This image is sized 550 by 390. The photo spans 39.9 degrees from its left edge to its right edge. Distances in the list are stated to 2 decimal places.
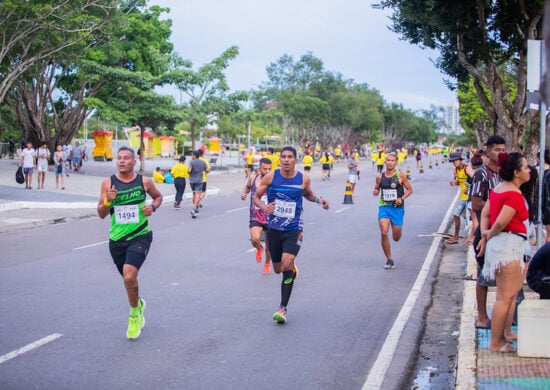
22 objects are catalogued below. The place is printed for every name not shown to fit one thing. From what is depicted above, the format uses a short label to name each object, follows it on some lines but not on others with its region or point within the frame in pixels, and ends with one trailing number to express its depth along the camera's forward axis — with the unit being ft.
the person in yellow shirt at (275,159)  81.06
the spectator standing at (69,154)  144.15
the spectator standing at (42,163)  88.58
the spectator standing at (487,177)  26.82
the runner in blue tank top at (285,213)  26.37
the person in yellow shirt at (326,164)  135.89
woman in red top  20.72
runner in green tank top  23.73
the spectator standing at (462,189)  49.65
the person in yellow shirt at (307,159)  117.58
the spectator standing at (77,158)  139.33
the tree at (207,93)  139.74
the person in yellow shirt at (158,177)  107.24
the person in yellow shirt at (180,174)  71.61
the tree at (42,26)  93.61
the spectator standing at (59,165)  92.89
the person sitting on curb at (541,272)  20.63
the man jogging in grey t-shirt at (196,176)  66.43
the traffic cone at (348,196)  82.64
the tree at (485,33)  55.36
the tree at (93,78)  132.57
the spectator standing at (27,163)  86.41
